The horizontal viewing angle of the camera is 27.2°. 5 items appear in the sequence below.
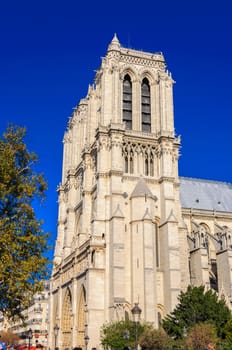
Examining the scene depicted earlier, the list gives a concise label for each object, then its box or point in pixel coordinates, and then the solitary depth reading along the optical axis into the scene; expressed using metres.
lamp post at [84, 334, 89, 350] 40.64
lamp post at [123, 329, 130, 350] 29.75
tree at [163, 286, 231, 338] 36.62
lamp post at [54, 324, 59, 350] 48.87
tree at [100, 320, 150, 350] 36.34
